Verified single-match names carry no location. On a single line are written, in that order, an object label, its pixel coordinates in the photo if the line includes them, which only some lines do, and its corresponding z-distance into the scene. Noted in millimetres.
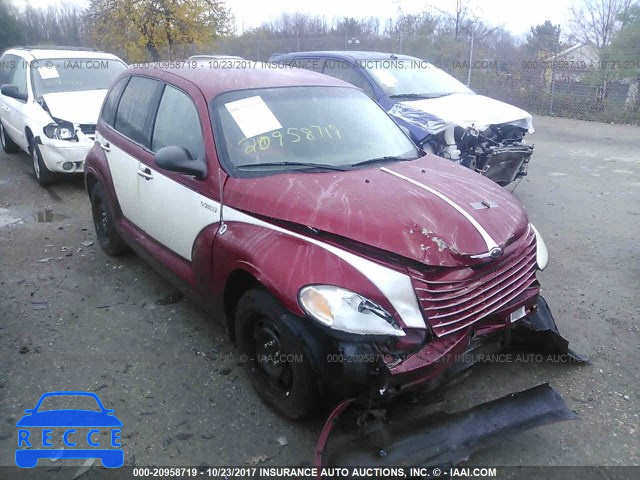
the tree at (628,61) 13531
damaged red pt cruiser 2467
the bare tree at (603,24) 17047
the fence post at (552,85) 14645
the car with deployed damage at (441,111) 5867
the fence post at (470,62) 15023
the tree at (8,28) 22984
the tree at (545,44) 16188
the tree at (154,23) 14352
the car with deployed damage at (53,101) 6797
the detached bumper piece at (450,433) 2400
